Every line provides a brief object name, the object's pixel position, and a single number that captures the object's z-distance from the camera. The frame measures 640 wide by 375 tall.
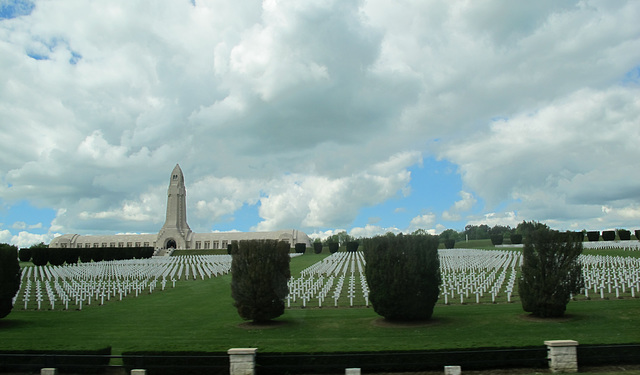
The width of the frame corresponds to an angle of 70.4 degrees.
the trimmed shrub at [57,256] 48.69
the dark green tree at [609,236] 61.00
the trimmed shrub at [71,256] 49.56
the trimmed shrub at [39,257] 48.09
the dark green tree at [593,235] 59.97
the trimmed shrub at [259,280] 13.09
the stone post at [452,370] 7.92
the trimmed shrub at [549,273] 12.50
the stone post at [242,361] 8.09
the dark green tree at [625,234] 60.12
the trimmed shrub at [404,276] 12.30
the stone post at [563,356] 8.16
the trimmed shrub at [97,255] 54.22
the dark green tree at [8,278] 14.12
